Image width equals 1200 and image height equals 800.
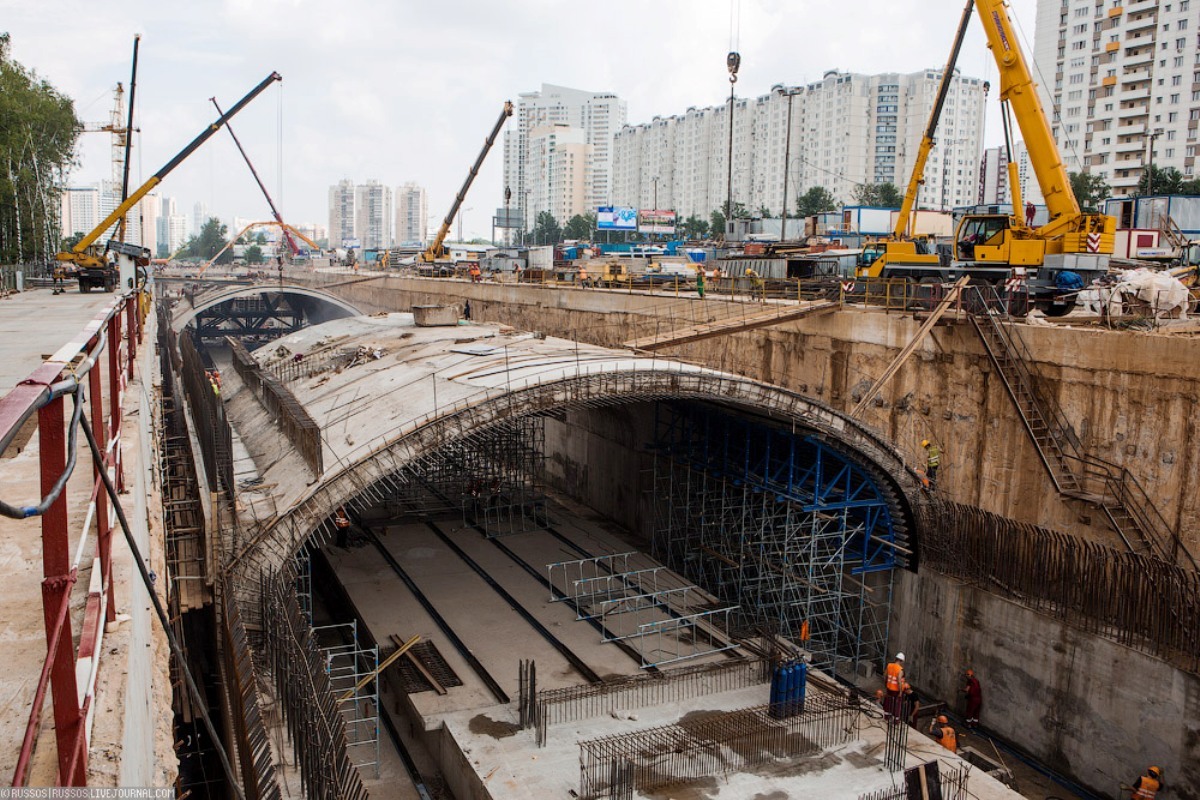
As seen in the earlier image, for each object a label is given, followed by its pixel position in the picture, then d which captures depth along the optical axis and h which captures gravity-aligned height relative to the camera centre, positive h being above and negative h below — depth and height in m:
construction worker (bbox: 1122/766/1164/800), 13.03 -6.92
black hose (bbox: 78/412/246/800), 3.26 -1.42
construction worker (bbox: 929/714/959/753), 14.62 -7.19
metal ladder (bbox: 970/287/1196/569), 15.60 -3.21
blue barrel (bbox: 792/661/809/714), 14.59 -6.36
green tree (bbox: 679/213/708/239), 100.62 +4.65
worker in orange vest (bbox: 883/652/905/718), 15.24 -6.61
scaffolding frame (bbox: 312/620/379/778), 14.11 -7.29
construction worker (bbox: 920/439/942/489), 18.56 -3.72
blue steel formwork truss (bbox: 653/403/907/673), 18.31 -5.36
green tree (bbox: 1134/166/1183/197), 55.94 +5.92
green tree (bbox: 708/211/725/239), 90.88 +4.80
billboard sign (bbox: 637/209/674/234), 89.75 +4.83
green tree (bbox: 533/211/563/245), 119.44 +5.08
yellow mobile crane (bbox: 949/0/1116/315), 21.33 +1.09
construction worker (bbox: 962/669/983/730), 16.61 -7.35
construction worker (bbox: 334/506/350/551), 22.35 -6.50
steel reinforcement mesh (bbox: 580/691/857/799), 12.48 -6.67
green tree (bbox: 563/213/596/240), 116.44 +5.40
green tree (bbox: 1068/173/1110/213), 60.16 +5.74
